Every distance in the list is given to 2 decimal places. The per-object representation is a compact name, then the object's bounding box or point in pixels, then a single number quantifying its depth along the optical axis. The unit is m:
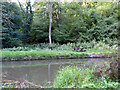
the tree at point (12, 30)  13.72
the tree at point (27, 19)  16.33
